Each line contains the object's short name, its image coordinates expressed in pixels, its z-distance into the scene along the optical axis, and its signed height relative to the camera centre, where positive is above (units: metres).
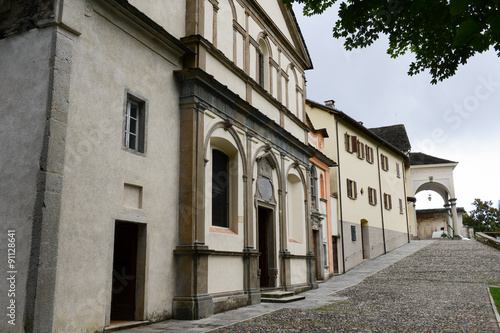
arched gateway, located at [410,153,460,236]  39.62 +7.22
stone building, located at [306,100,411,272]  24.83 +4.30
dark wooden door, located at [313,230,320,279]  21.11 +0.40
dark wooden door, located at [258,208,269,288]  14.70 +0.41
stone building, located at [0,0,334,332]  7.00 +1.98
